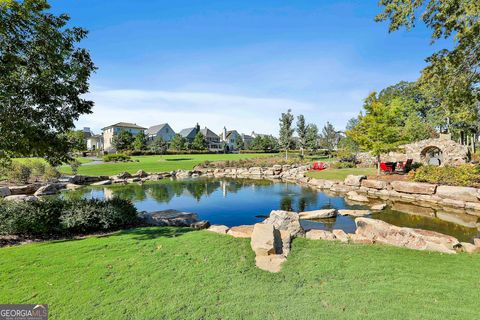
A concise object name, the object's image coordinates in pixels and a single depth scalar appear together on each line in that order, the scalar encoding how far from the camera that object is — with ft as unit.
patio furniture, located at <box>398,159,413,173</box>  65.47
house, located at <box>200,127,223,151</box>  257.16
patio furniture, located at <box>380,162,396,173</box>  66.95
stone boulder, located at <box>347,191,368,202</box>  48.38
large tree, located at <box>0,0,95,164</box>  18.54
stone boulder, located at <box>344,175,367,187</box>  59.41
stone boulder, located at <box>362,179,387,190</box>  54.42
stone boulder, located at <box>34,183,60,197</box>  60.54
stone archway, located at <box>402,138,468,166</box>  69.26
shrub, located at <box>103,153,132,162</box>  136.67
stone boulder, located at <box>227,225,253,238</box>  22.77
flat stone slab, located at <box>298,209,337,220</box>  37.01
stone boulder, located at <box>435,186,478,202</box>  41.37
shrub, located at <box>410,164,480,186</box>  45.03
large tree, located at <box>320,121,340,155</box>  178.61
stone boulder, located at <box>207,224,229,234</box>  24.93
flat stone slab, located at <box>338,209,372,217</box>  38.40
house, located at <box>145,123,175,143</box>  238.07
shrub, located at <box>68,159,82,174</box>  79.15
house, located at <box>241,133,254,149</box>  258.90
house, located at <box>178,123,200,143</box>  250.70
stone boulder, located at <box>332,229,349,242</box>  22.06
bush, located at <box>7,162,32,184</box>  67.02
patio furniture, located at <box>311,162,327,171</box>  91.27
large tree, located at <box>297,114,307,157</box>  145.79
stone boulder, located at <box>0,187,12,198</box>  51.91
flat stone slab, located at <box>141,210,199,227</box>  29.84
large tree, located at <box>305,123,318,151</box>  167.26
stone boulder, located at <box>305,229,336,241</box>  22.51
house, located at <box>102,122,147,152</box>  227.61
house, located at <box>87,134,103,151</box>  249.75
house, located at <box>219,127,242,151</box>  275.78
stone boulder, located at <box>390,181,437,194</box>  46.65
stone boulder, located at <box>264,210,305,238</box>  23.72
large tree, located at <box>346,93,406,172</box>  63.18
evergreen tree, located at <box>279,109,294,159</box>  139.74
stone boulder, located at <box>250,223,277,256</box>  18.39
